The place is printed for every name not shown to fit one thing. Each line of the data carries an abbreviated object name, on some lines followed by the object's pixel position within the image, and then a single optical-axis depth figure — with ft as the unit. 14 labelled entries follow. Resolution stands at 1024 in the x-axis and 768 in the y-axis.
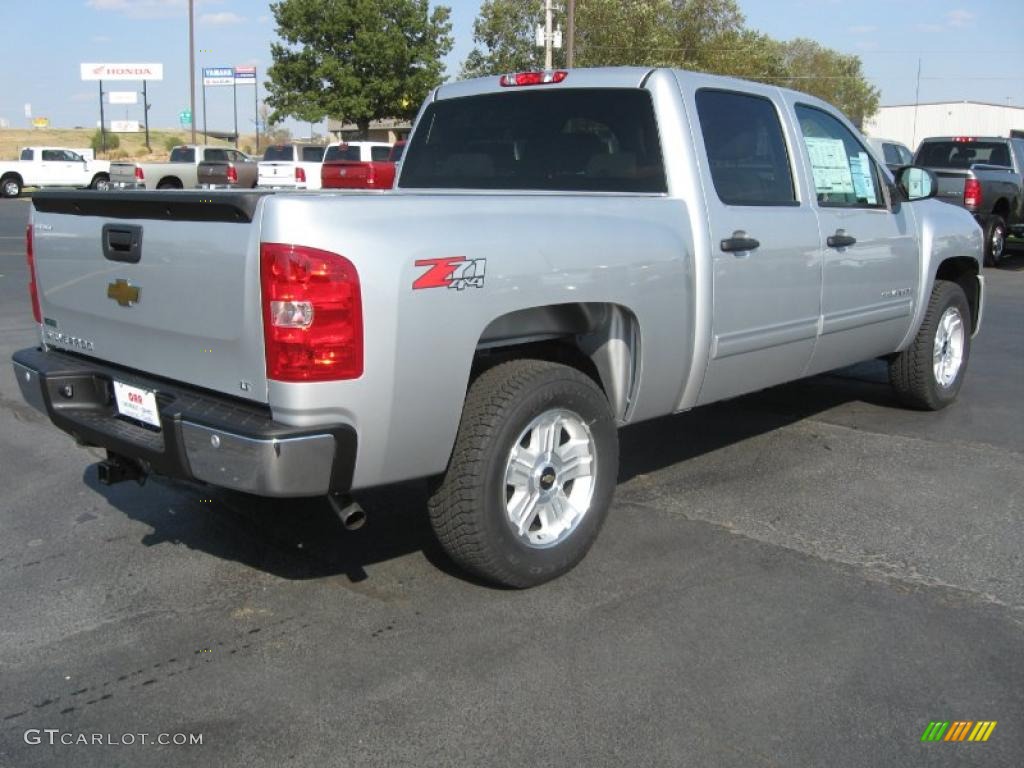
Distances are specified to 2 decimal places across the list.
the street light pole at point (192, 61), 141.28
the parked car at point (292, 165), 82.76
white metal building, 217.77
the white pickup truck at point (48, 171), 119.75
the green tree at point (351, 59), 126.72
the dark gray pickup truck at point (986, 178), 51.31
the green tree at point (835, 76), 204.69
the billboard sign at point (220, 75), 233.35
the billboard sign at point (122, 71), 220.02
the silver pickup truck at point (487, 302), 9.93
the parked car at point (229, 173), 84.07
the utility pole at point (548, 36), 94.63
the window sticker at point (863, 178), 18.30
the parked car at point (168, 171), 100.12
